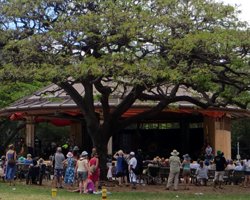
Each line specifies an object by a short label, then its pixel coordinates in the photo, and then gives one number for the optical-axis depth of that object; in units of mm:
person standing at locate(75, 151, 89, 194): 22469
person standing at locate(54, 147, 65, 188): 25000
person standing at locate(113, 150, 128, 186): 26094
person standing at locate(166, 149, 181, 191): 24938
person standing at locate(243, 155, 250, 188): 28453
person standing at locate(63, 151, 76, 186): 25609
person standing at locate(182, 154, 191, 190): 27266
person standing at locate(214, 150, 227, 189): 26375
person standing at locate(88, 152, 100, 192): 22297
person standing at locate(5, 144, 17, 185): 26484
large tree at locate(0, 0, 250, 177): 21547
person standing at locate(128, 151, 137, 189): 25469
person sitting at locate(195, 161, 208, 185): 27750
